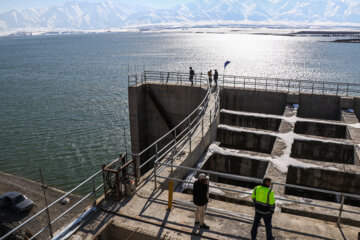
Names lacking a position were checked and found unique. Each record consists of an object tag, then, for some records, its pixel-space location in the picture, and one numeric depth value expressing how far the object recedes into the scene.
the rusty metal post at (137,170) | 10.38
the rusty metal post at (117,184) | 9.29
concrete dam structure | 8.55
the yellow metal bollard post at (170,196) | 9.13
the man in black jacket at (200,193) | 8.05
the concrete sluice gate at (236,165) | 14.25
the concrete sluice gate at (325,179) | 13.21
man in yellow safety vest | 7.38
